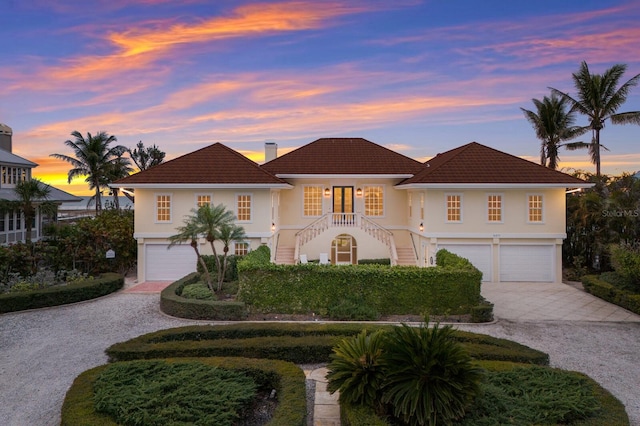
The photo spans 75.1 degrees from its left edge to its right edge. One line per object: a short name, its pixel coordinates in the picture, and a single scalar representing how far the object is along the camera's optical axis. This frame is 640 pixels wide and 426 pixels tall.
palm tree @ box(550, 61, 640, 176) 27.22
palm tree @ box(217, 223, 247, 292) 17.74
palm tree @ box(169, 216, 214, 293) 17.44
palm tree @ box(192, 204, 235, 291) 17.56
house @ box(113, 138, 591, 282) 22.27
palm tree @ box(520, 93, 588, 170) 29.97
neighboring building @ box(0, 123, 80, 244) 27.34
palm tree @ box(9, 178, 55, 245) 23.05
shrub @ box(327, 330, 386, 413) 6.85
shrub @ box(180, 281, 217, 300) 16.19
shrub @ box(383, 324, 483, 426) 6.27
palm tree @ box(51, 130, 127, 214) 38.72
